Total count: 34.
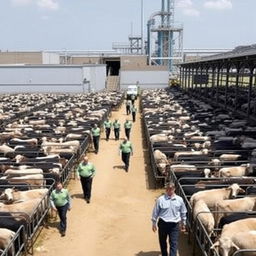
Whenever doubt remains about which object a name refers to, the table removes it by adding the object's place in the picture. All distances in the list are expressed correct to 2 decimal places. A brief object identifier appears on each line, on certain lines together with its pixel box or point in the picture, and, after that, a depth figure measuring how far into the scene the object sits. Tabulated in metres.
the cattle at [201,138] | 20.89
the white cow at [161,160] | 16.11
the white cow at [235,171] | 14.77
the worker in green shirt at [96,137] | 21.75
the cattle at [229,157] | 17.16
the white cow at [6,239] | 9.18
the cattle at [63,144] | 19.53
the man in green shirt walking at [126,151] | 18.00
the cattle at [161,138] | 21.27
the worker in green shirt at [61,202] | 11.40
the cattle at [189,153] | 17.26
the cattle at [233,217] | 9.98
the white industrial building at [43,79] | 57.78
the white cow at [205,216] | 9.83
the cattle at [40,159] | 16.57
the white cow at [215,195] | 11.41
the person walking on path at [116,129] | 25.42
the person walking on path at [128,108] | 39.66
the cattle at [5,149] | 19.06
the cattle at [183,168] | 15.11
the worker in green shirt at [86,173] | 13.80
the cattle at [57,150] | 18.34
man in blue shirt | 8.88
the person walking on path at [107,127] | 25.64
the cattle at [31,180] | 13.62
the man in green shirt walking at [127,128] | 24.63
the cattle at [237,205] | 10.84
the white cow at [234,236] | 8.33
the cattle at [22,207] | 11.18
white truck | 50.47
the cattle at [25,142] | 20.98
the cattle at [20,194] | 11.86
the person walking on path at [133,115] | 34.04
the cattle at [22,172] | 14.62
